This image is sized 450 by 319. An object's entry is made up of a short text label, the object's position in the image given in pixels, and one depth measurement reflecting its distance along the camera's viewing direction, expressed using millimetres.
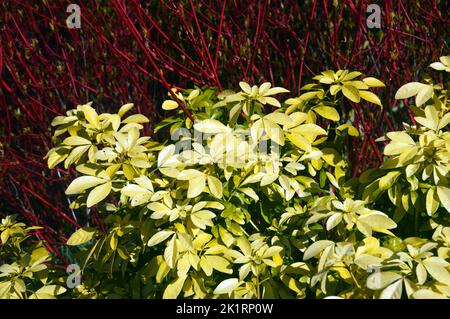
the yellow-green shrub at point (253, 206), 1795
